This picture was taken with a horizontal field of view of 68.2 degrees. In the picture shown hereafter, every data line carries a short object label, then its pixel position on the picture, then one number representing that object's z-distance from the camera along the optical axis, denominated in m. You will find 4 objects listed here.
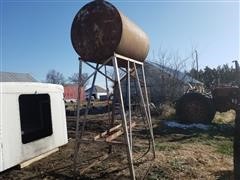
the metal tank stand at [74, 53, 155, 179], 3.11
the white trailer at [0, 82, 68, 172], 3.46
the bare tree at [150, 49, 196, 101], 12.18
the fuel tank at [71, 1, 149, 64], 3.31
